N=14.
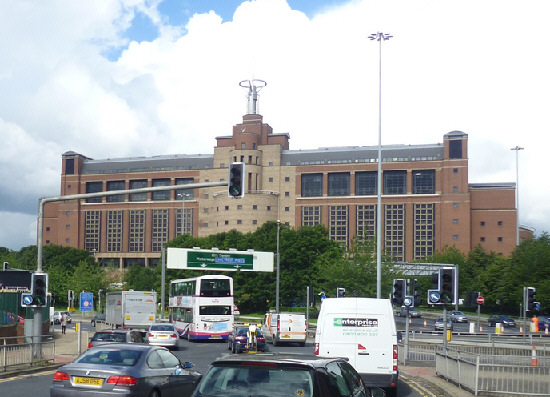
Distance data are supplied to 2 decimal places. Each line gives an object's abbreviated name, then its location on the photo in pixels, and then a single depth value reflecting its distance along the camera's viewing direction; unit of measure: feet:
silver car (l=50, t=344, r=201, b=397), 39.04
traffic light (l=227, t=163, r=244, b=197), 63.41
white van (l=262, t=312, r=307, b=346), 138.21
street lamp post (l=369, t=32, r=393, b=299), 138.10
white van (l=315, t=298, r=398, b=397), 57.52
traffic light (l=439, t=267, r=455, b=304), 77.25
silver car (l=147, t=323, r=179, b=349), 121.19
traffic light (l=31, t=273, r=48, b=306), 77.00
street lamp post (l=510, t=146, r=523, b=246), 340.18
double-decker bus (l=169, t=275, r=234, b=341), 145.89
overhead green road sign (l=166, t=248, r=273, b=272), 212.64
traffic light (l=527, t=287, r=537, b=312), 113.55
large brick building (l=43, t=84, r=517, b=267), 402.72
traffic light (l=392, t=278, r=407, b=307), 105.19
